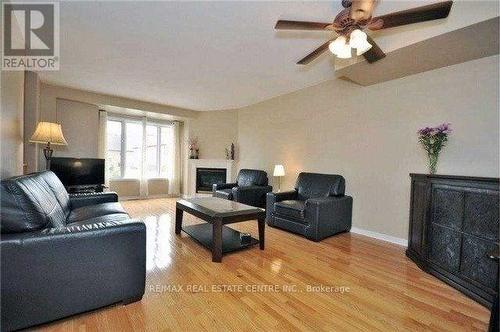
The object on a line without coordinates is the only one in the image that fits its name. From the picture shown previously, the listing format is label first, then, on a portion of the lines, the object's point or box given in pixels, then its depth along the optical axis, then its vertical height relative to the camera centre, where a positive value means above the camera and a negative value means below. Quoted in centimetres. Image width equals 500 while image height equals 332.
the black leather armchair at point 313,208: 319 -69
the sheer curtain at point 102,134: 544 +49
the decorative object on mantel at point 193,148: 663 +27
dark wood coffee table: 249 -71
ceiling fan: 154 +104
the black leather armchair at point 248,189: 452 -63
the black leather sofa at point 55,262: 135 -70
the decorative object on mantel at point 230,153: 629 +15
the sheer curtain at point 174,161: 685 -13
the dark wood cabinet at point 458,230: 190 -61
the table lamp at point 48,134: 342 +28
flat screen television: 411 -31
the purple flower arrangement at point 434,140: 264 +30
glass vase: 277 +5
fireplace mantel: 634 -24
